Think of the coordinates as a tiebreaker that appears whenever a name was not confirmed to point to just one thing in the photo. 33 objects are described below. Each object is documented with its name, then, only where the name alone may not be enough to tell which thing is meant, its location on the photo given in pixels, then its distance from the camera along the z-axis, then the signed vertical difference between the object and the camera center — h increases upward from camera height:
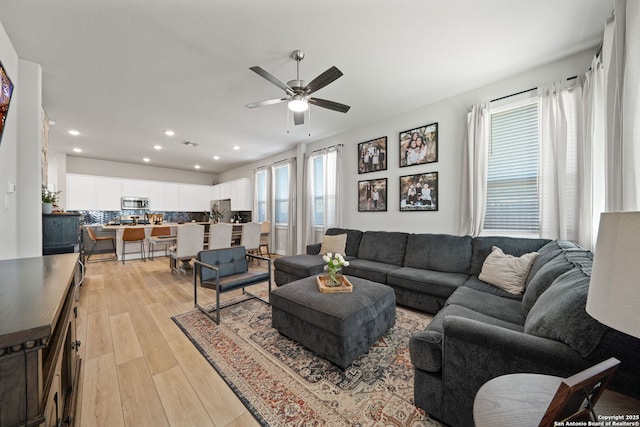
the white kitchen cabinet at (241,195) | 7.23 +0.55
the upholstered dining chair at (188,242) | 3.98 -0.53
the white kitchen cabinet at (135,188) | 6.78 +0.74
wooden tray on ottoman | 2.09 -0.68
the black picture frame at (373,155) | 4.09 +1.03
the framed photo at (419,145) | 3.50 +1.04
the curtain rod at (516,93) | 2.68 +1.42
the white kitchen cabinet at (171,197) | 7.52 +0.50
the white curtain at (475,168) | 2.97 +0.57
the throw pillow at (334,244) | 3.96 -0.55
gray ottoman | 1.75 -0.86
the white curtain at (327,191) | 4.65 +0.45
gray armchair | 2.55 -0.73
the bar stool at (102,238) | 5.24 -0.84
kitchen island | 5.51 -0.82
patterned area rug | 1.39 -1.20
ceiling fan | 2.06 +1.21
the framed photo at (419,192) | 3.51 +0.32
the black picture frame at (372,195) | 4.11 +0.31
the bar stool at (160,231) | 5.48 -0.44
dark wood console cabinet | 0.58 -0.39
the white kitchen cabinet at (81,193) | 6.02 +0.53
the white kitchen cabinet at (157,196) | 7.23 +0.52
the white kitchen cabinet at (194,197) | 7.87 +0.53
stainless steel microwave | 6.72 +0.29
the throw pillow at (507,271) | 2.20 -0.58
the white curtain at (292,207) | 5.69 +0.13
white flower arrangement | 2.15 -0.49
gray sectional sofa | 0.92 -0.64
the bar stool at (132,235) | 5.25 -0.52
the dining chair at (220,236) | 4.23 -0.43
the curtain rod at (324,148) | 4.70 +1.36
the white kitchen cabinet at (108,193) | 6.39 +0.55
